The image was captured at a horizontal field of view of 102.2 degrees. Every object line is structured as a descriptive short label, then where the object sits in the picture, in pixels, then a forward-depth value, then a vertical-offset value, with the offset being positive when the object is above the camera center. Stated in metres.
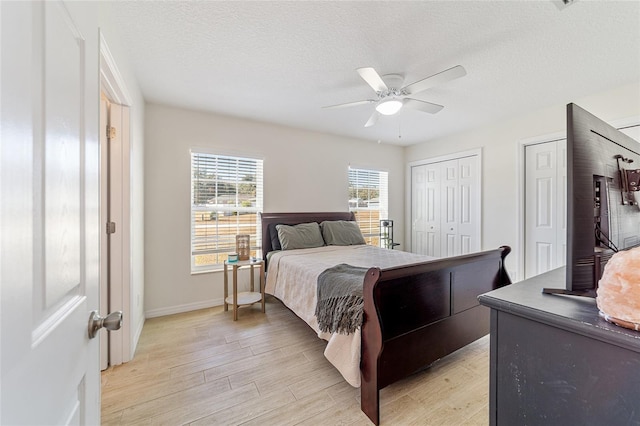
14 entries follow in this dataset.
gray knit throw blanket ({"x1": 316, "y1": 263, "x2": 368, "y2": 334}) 1.74 -0.64
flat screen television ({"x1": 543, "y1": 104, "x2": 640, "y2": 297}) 0.79 +0.06
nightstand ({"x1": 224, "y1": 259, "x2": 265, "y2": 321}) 2.94 -1.02
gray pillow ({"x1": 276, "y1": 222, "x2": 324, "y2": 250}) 3.43 -0.32
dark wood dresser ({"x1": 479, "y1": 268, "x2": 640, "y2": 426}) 0.60 -0.40
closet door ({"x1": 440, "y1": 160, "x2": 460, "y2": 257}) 4.30 +0.08
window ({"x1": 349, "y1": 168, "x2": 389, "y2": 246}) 4.64 +0.25
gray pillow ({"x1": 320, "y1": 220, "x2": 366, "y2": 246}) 3.78 -0.31
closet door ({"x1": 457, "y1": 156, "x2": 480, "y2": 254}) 3.98 +0.13
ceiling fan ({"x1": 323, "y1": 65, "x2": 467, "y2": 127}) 1.96 +1.05
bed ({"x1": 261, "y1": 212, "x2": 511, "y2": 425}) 1.58 -0.75
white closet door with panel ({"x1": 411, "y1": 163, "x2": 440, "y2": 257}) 4.63 +0.07
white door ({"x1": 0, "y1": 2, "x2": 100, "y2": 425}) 0.39 -0.01
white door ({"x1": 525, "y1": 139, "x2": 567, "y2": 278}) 3.16 +0.09
